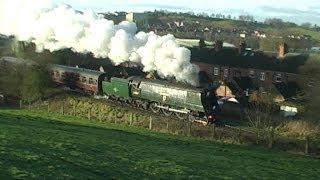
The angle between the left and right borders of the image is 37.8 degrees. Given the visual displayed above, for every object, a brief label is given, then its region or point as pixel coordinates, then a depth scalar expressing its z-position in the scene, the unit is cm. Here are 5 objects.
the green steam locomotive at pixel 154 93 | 3891
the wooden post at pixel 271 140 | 3127
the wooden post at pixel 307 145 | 2958
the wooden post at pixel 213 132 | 3340
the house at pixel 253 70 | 6330
